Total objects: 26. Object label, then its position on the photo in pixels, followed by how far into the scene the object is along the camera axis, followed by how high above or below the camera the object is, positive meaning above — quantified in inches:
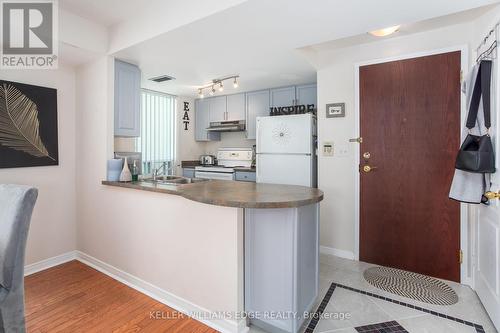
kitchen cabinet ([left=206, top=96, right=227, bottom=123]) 172.2 +36.6
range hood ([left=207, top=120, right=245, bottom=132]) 163.2 +23.9
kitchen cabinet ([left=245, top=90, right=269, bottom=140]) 155.8 +34.0
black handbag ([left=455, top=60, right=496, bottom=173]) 64.9 +5.5
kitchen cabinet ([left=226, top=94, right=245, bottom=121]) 164.4 +35.8
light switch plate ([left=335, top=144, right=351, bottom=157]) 111.3 +5.5
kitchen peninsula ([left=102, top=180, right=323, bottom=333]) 62.4 -22.3
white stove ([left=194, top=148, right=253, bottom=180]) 161.6 -0.7
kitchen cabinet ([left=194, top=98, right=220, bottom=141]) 180.2 +29.4
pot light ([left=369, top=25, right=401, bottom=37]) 90.7 +46.7
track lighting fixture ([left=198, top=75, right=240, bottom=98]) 130.8 +43.5
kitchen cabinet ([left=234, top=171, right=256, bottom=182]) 149.7 -7.7
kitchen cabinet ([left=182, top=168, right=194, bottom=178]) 174.9 -6.1
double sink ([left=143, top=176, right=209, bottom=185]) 100.7 -7.0
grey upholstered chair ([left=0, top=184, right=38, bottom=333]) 48.4 -17.5
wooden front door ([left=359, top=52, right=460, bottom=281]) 92.0 -0.1
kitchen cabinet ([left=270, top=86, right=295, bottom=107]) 146.6 +38.3
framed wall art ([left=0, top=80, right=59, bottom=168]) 91.8 +14.1
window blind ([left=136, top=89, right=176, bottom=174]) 153.8 +20.9
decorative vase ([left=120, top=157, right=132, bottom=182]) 96.2 -4.4
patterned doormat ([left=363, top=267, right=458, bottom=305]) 82.1 -42.3
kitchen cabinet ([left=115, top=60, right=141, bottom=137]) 101.9 +26.0
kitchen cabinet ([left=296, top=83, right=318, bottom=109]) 139.6 +37.6
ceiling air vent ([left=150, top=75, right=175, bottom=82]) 129.9 +43.1
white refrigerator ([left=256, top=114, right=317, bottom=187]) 121.3 +6.5
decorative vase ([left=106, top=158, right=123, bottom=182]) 98.5 -2.6
